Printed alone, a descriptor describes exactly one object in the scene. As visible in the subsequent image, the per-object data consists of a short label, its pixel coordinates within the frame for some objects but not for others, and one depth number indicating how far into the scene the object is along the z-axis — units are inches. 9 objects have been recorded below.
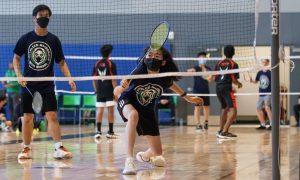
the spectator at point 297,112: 890.7
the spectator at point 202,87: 754.0
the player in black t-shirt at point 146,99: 329.0
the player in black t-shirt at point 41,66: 395.5
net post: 261.3
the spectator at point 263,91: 803.4
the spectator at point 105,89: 621.3
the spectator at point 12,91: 808.3
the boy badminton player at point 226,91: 602.9
